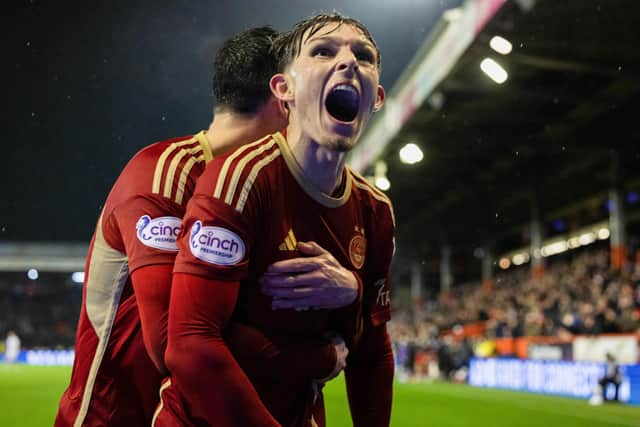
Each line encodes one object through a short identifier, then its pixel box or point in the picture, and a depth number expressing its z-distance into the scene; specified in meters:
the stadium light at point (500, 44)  14.72
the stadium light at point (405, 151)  10.15
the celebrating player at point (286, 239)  1.97
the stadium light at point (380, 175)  8.68
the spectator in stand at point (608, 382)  13.32
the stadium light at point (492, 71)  16.47
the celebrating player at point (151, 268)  2.17
